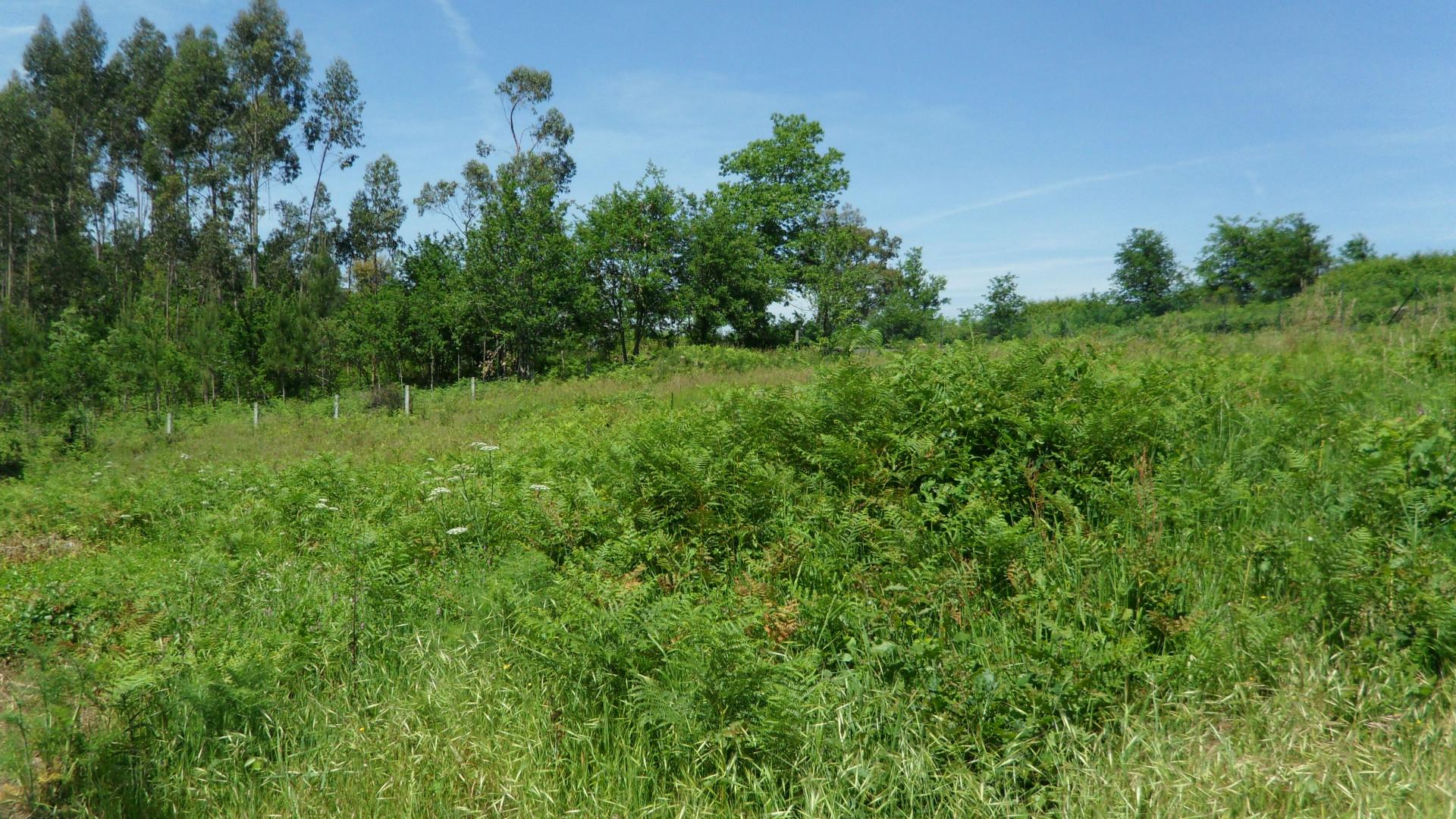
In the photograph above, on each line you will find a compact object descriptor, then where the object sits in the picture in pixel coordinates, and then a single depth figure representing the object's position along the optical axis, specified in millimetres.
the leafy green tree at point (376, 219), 51406
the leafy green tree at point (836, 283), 36156
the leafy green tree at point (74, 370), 24312
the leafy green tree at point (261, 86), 44188
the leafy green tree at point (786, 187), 42656
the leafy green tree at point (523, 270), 34812
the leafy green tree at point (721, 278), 38188
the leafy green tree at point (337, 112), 46344
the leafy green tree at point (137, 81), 44688
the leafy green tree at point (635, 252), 37062
